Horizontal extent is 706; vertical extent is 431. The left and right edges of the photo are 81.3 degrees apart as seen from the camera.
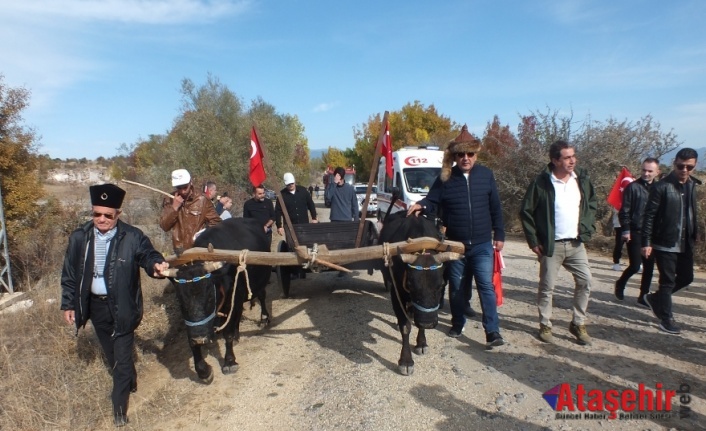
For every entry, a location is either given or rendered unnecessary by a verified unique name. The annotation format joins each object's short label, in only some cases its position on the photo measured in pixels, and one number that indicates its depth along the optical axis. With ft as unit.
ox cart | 18.84
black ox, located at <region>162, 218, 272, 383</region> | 11.50
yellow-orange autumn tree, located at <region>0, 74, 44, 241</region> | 25.53
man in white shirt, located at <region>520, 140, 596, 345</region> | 14.51
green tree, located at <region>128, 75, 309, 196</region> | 60.18
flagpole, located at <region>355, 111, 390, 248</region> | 15.94
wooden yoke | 12.02
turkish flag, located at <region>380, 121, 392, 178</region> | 21.33
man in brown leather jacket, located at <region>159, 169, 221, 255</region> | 15.58
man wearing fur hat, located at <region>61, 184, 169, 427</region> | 11.09
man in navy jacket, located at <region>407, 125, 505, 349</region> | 14.85
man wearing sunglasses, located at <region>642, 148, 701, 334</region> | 15.34
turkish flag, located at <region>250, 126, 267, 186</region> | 17.79
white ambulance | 36.73
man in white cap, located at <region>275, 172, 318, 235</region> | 24.52
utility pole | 22.56
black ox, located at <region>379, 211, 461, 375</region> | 12.15
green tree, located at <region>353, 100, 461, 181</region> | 110.42
